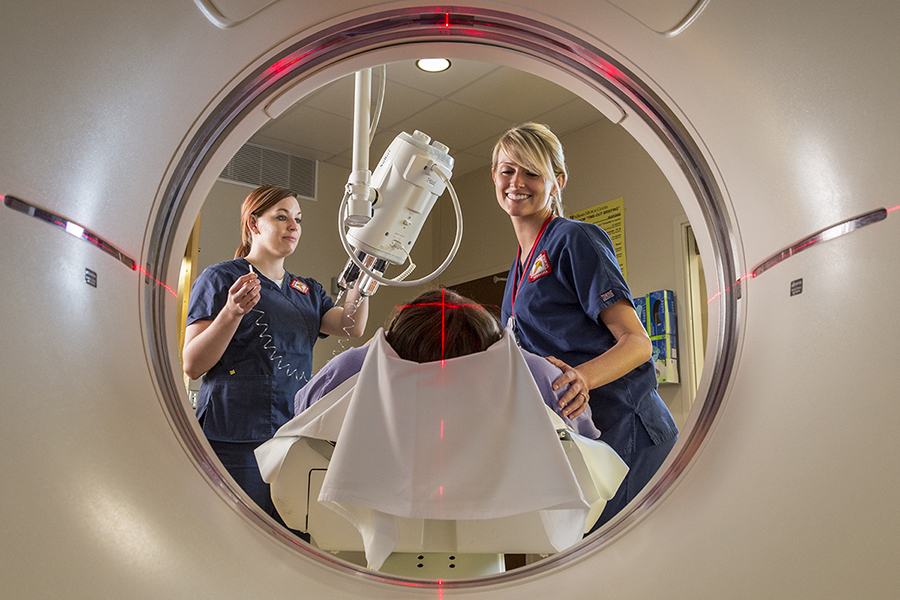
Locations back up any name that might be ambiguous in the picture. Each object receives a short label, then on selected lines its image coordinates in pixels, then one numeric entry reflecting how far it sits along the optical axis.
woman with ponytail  1.48
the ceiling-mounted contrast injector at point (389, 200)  1.12
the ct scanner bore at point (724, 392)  0.51
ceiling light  2.82
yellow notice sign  3.11
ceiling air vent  3.48
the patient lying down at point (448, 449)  0.98
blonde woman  1.21
